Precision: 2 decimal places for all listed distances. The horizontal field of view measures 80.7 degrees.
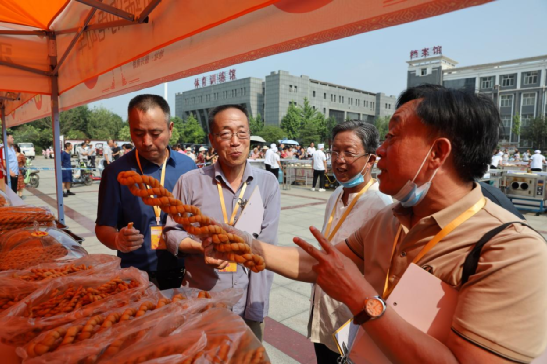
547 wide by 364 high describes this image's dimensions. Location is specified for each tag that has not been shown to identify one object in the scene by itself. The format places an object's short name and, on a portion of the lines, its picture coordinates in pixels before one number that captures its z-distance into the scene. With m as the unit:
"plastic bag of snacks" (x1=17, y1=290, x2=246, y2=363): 0.83
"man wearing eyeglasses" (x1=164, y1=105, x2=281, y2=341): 1.83
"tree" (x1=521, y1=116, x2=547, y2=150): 44.62
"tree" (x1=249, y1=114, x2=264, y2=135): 60.66
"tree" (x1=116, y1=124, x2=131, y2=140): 58.81
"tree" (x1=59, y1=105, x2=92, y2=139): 52.47
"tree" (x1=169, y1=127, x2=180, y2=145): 64.18
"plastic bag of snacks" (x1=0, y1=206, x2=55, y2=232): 2.35
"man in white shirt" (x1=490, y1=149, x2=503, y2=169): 14.79
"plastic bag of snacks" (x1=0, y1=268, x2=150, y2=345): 0.96
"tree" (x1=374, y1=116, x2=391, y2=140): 67.94
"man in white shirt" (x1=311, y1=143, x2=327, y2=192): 12.43
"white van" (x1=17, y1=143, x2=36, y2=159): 36.34
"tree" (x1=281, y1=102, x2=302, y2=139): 55.62
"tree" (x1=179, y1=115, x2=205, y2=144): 69.56
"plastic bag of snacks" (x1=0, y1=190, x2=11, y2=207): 3.14
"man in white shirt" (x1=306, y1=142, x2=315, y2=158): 19.17
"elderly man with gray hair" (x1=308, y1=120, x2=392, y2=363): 1.88
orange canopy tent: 1.17
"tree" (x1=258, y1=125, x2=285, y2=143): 56.75
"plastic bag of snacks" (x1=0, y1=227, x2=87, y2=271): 1.76
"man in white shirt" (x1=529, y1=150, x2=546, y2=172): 14.07
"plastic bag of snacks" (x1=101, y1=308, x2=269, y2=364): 0.82
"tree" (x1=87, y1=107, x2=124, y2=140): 57.88
